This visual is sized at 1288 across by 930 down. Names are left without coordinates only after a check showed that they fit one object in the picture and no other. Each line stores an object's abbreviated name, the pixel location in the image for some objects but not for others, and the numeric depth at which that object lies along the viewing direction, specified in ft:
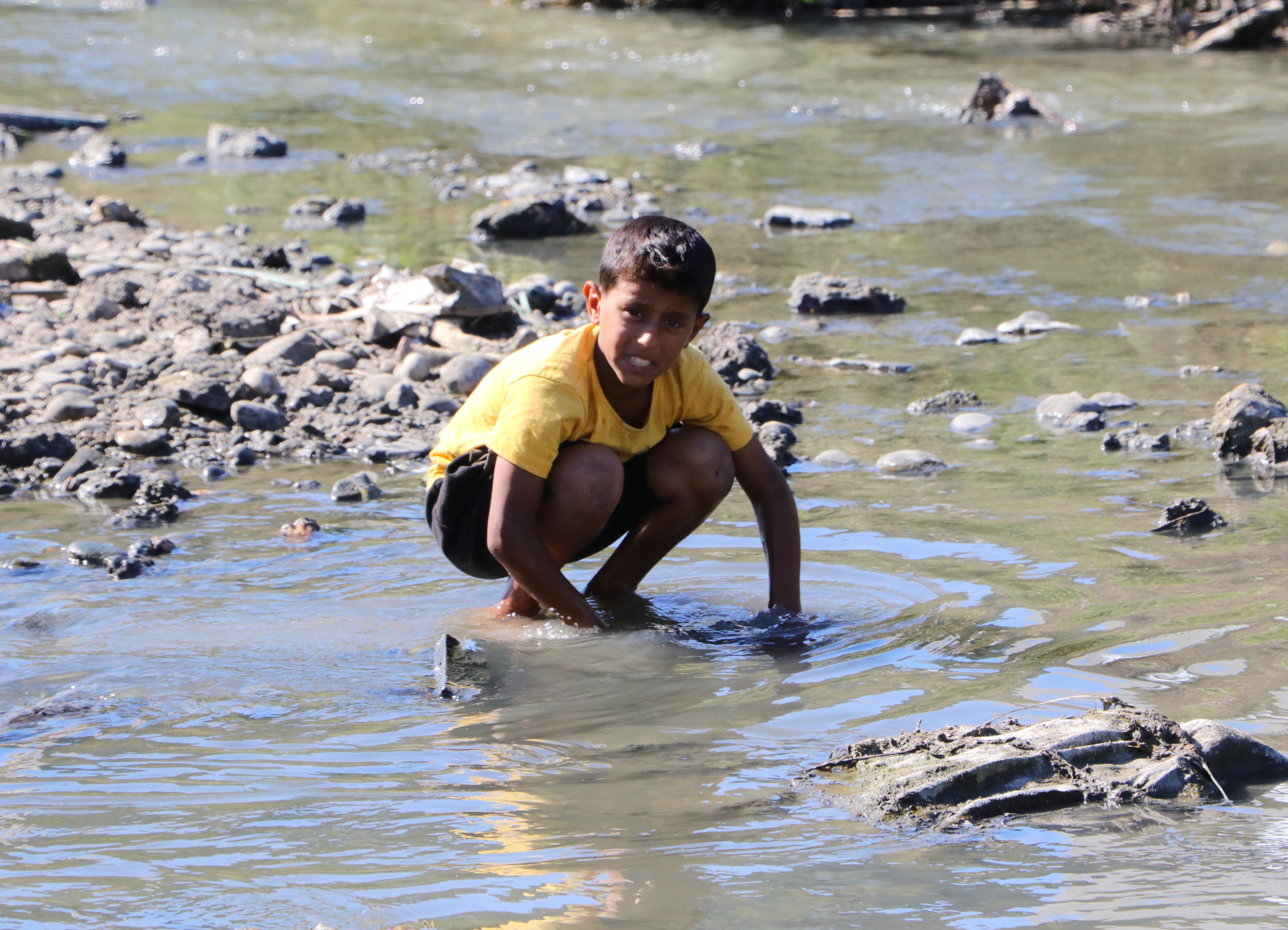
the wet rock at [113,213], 54.95
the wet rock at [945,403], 32.68
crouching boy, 19.53
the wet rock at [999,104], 76.13
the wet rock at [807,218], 53.88
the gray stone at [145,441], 30.50
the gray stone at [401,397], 33.78
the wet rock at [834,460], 29.09
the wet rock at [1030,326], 38.88
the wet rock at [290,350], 35.96
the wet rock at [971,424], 30.94
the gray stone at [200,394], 32.50
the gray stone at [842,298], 41.88
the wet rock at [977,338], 38.34
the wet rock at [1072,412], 30.48
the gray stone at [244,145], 73.25
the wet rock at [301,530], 25.67
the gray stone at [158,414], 31.78
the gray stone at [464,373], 35.01
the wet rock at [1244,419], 27.63
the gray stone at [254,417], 32.19
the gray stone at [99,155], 71.82
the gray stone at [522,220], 53.47
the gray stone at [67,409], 32.12
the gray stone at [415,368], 35.78
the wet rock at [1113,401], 31.68
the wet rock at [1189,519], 23.38
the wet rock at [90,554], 24.00
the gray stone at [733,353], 35.63
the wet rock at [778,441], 29.35
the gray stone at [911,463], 28.35
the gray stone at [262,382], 33.86
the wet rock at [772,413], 31.35
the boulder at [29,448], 29.32
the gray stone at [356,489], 28.02
